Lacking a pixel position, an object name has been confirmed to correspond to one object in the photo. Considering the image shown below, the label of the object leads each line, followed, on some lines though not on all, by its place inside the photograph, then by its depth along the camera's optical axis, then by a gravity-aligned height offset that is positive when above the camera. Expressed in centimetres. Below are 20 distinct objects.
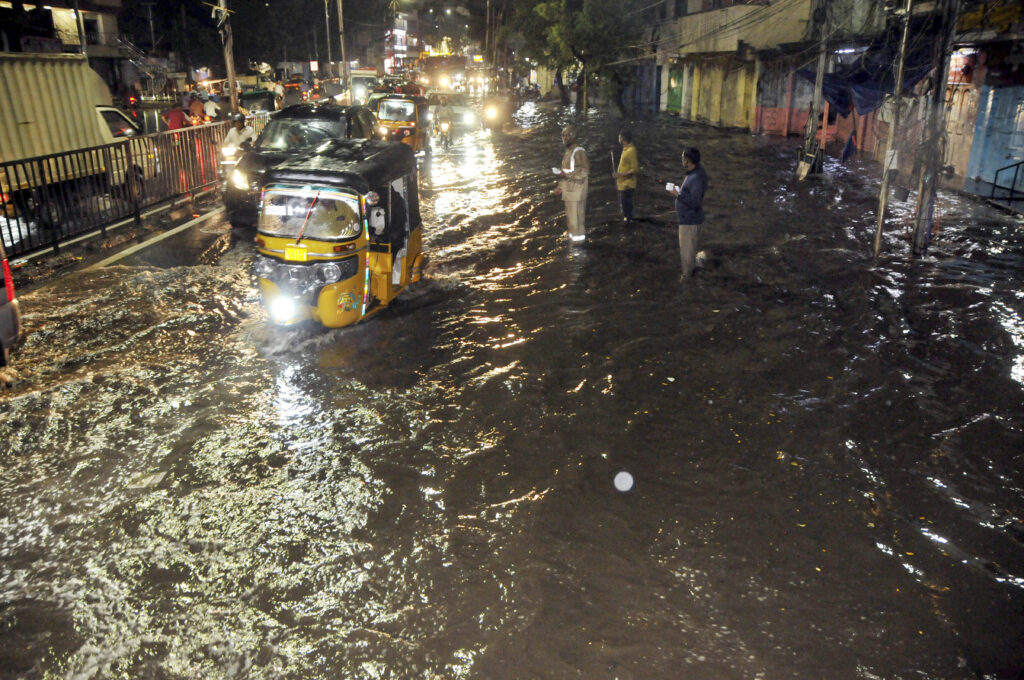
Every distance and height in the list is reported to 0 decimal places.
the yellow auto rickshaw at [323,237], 841 -164
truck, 1156 -91
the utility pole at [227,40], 2289 +143
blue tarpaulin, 1822 -14
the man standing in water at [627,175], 1323 -169
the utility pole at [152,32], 4628 +350
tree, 4600 +277
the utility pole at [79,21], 1662 +152
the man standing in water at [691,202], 1027 -164
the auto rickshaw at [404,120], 2130 -99
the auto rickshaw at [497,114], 3981 -187
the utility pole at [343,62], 5082 +157
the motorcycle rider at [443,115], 2775 -119
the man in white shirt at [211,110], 2555 -70
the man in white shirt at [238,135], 1677 -102
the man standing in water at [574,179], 1264 -160
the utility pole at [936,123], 1086 -71
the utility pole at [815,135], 2002 -158
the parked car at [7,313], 719 -205
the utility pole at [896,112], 1097 -55
